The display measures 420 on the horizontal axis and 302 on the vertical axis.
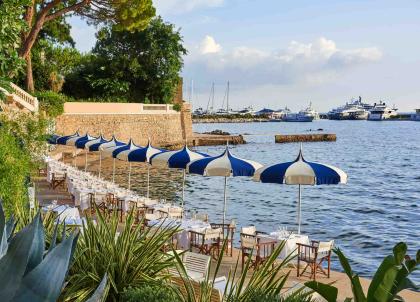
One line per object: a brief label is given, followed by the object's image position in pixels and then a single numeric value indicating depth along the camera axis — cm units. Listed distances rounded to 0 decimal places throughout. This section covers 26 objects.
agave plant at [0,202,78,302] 273
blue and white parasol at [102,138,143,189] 1968
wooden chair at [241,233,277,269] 1130
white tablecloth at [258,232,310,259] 1184
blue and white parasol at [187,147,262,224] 1399
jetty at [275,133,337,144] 8219
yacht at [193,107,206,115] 18892
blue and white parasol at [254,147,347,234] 1234
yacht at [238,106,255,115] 19482
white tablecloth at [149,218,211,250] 1266
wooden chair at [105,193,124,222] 1726
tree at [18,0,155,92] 3891
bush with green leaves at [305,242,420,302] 385
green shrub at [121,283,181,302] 509
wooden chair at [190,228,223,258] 1223
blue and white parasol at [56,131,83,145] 2630
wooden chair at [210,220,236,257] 1269
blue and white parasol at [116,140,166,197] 1767
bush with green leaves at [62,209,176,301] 602
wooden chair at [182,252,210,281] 873
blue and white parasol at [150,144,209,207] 1540
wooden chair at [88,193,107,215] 1770
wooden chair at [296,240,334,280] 1107
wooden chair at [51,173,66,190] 2239
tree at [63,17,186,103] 5234
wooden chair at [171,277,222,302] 657
